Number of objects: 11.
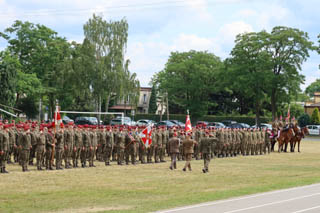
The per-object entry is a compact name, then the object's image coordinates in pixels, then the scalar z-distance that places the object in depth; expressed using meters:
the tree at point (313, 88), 139.39
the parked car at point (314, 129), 68.12
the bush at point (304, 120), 73.88
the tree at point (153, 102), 91.38
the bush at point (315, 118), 73.91
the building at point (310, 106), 86.67
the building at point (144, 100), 101.37
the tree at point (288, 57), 62.84
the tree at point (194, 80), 72.38
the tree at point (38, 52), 60.06
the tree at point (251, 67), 63.66
